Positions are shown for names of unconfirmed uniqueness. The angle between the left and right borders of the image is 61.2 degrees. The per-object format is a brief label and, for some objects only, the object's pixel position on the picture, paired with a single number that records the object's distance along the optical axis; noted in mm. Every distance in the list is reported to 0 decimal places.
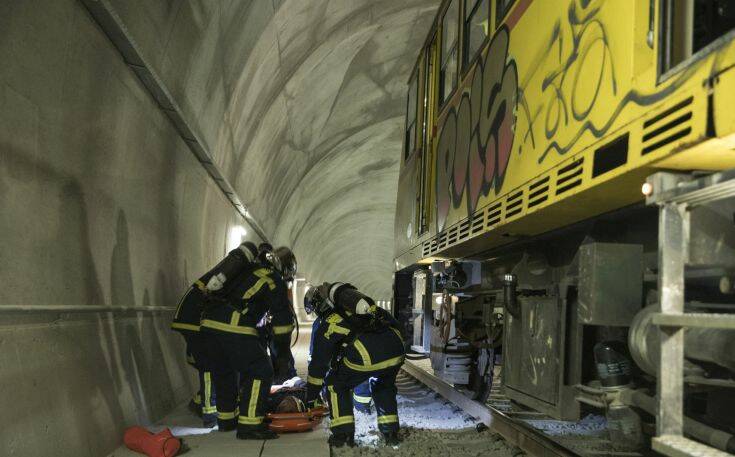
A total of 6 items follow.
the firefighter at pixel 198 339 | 5840
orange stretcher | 5652
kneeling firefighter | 5172
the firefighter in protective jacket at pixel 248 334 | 5348
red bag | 4531
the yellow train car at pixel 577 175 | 2473
